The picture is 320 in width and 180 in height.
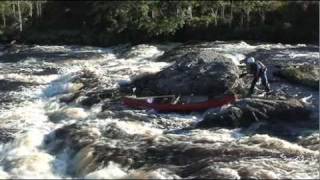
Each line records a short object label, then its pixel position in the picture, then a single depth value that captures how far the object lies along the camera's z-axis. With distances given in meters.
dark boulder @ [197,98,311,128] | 22.22
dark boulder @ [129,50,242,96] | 25.52
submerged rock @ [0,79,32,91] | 29.46
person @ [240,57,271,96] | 25.14
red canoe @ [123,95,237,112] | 24.05
